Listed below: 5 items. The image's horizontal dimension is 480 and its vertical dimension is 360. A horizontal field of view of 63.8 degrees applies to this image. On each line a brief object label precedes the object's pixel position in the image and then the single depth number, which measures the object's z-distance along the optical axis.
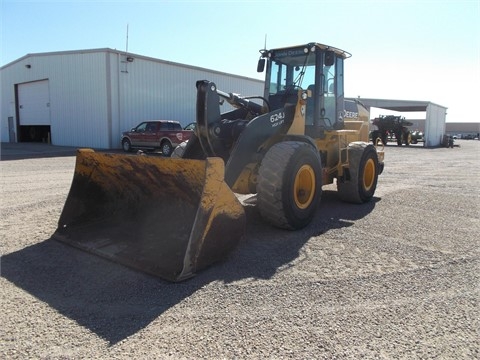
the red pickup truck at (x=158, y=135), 18.62
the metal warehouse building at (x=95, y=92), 22.25
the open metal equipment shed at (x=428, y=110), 37.78
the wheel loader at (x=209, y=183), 4.15
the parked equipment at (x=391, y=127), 34.81
